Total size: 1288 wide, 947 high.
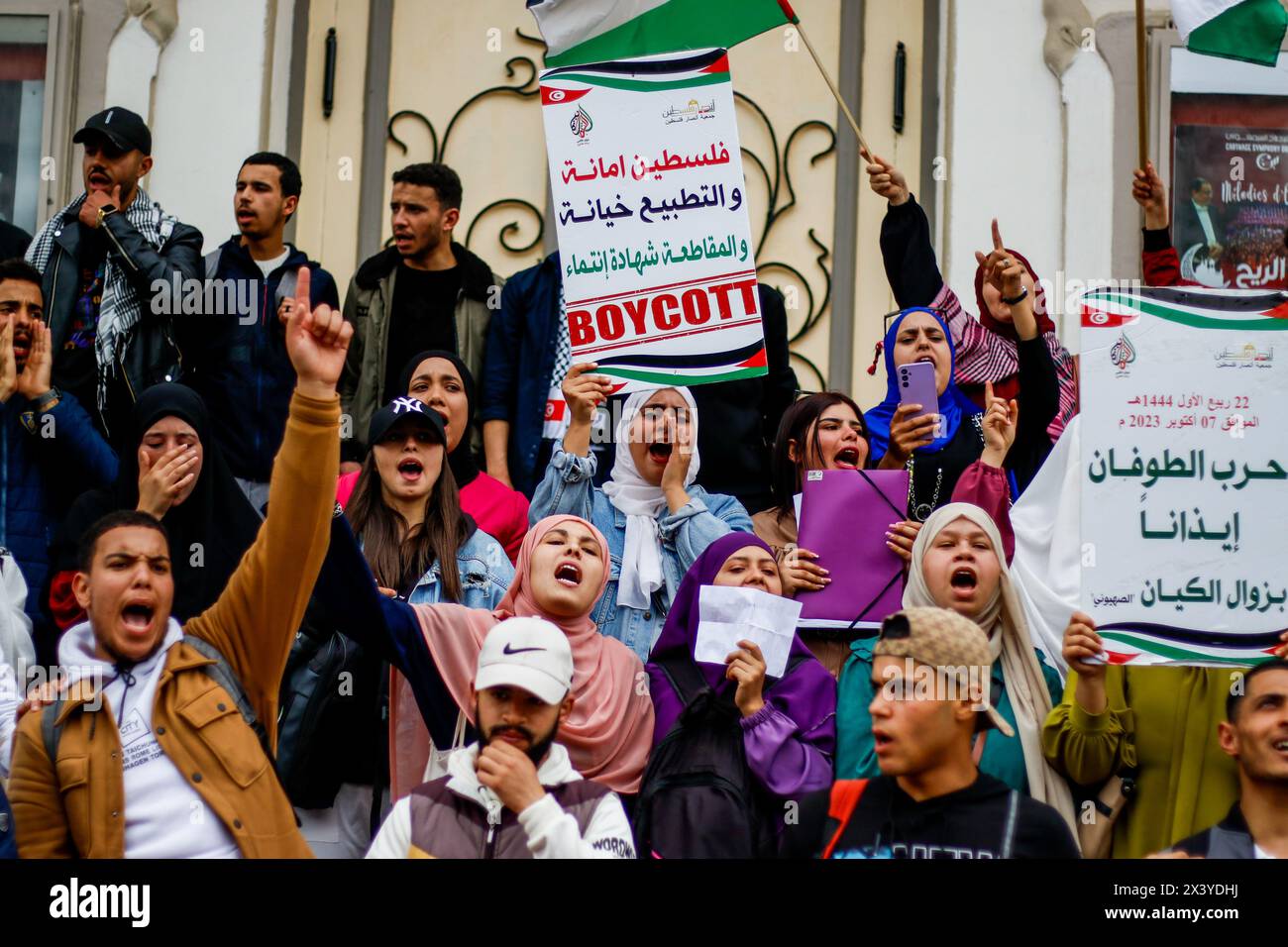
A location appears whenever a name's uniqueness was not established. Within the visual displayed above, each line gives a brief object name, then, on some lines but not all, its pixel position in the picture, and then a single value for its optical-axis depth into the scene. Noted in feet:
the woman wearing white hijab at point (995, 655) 19.16
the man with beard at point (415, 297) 26.30
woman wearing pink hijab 19.25
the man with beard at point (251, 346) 25.04
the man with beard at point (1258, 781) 17.12
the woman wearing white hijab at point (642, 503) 22.11
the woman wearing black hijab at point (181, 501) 20.54
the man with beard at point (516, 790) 16.78
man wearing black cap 24.71
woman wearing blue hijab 22.79
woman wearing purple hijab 18.66
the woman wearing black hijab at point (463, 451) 23.26
